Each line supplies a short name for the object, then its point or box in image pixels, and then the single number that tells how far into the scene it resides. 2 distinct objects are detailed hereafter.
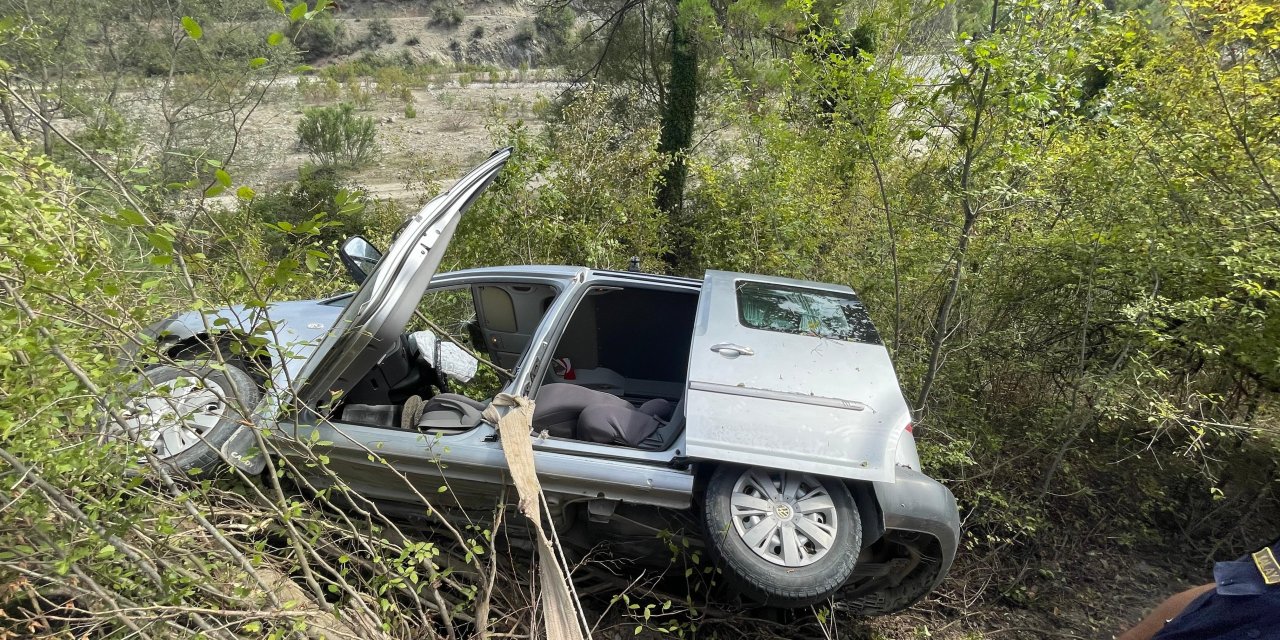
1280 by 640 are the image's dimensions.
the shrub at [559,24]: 14.75
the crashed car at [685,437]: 2.40
